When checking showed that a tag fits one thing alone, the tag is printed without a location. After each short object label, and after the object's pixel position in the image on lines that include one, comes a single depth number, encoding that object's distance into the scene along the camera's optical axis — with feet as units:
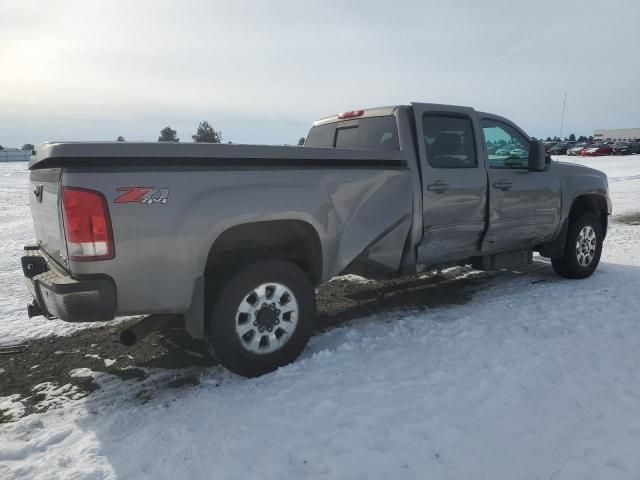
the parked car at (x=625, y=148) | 158.51
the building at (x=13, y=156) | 181.78
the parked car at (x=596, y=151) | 154.60
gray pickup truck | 9.14
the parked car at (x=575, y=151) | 167.84
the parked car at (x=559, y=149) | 177.06
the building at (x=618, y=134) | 336.82
